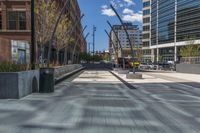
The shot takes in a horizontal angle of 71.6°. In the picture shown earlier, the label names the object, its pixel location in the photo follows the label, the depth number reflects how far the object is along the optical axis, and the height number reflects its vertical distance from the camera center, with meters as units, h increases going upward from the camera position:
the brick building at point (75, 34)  30.75 +8.03
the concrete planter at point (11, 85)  5.36 -0.85
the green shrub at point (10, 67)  5.66 -0.17
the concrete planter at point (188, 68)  15.80 -0.62
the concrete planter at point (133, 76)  10.87 -1.02
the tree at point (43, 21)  14.60 +4.55
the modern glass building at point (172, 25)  39.06 +12.18
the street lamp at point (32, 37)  6.75 +1.28
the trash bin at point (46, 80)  6.41 -0.79
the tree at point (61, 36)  16.43 +3.38
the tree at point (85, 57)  44.89 +2.15
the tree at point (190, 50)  23.95 +2.41
